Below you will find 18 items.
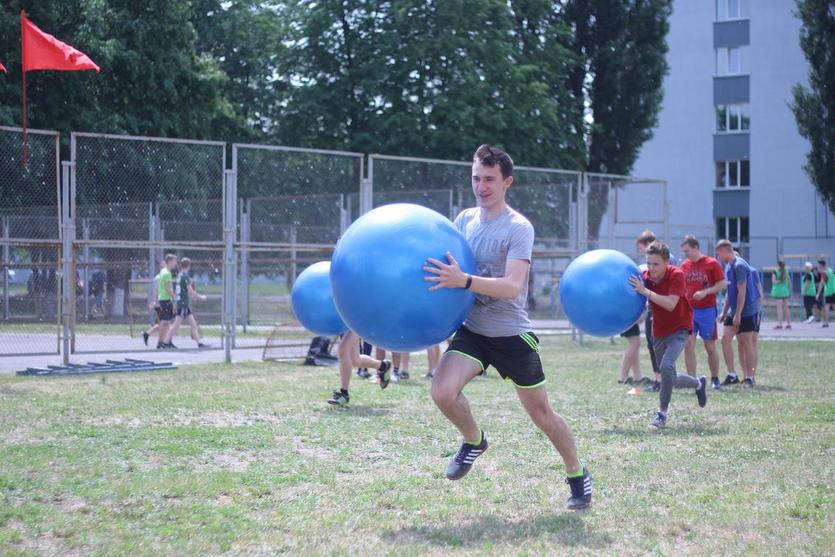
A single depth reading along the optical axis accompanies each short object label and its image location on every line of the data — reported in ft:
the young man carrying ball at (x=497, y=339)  19.06
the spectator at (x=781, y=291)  93.09
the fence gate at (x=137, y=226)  56.29
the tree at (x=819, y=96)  128.67
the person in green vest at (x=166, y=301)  61.98
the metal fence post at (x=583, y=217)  70.69
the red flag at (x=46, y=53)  49.39
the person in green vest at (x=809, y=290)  102.02
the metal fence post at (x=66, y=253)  48.01
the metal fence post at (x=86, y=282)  69.28
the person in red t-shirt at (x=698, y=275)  40.88
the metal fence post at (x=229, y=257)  52.65
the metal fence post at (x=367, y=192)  57.82
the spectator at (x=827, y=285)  99.09
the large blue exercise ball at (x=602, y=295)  33.32
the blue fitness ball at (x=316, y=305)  35.70
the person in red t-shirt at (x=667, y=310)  31.55
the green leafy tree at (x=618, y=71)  128.06
